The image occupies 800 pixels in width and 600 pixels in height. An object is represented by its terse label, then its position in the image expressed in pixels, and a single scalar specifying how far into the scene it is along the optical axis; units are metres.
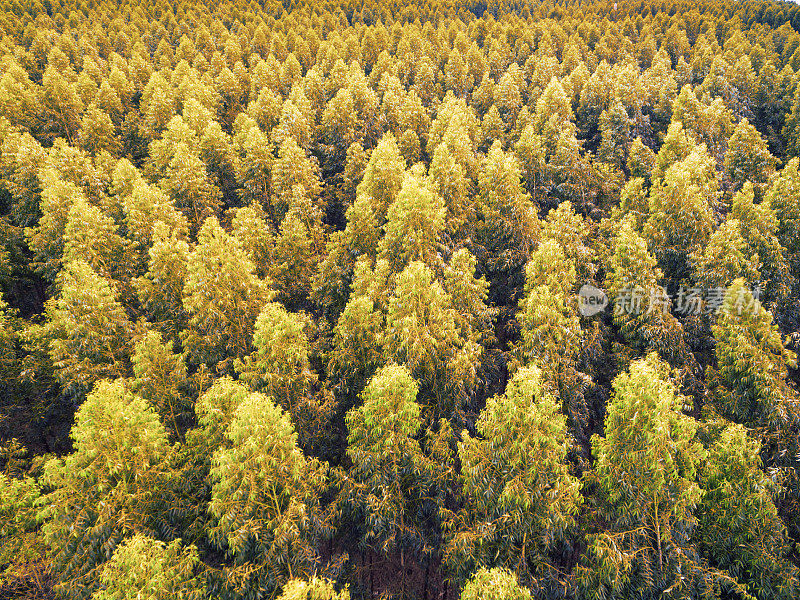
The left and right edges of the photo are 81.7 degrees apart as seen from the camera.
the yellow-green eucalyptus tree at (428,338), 20.75
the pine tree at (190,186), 32.38
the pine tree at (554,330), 21.94
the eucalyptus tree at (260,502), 15.80
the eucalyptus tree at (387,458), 18.05
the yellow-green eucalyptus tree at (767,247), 27.72
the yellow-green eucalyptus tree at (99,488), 16.06
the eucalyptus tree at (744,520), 17.91
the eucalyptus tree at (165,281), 24.81
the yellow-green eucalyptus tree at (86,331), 22.34
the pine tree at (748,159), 38.09
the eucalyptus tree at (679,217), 28.00
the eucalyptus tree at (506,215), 29.31
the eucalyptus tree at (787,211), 29.36
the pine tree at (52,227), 28.86
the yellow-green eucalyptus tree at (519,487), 16.31
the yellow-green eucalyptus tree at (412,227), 24.42
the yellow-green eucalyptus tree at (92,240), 26.31
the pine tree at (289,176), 34.22
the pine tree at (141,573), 13.88
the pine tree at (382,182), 29.72
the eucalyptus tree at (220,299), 22.62
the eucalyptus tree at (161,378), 20.91
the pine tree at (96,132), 41.62
